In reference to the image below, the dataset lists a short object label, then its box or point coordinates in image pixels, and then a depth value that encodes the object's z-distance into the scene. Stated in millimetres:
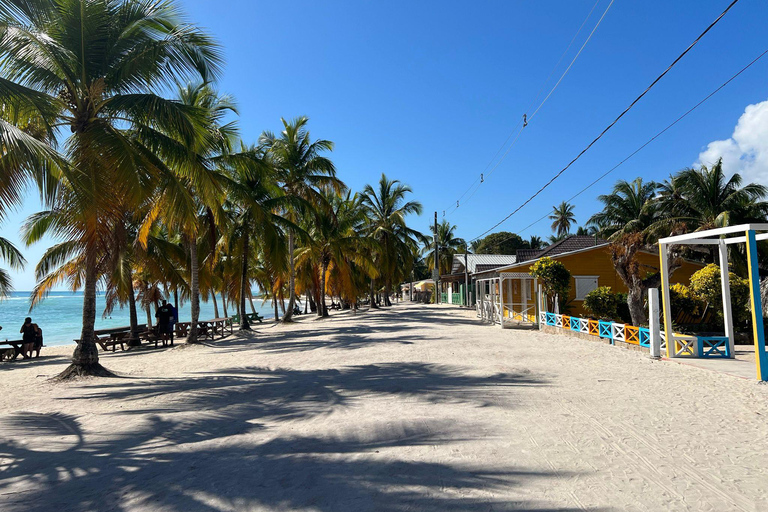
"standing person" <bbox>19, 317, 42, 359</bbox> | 14844
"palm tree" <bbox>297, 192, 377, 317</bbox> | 26391
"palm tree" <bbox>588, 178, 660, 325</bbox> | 15484
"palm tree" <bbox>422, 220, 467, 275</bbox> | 55281
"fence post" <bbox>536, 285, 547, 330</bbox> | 18859
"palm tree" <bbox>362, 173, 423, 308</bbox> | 35688
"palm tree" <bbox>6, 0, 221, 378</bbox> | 8344
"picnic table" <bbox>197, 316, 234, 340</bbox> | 17969
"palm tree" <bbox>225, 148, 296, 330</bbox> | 15734
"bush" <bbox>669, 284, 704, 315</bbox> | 16500
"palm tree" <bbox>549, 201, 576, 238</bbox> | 64062
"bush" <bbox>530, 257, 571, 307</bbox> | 18234
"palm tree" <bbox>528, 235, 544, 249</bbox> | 76562
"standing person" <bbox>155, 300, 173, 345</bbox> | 16750
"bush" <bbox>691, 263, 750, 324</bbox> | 14125
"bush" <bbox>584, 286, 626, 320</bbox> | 17797
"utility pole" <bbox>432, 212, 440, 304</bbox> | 37219
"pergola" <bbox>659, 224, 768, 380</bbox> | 9789
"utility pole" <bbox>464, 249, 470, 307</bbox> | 36375
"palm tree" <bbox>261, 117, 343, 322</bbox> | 22653
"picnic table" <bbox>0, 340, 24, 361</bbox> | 14623
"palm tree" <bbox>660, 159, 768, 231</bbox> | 22344
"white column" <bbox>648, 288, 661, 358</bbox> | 10469
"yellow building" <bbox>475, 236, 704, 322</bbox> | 22141
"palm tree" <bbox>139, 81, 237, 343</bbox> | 9617
